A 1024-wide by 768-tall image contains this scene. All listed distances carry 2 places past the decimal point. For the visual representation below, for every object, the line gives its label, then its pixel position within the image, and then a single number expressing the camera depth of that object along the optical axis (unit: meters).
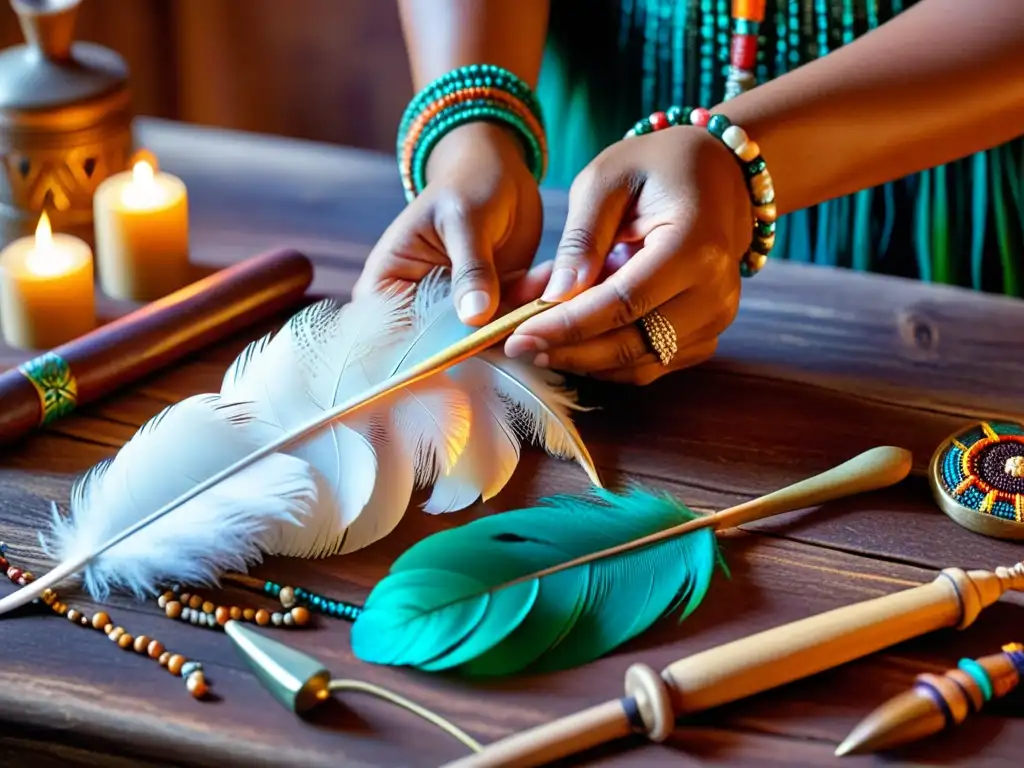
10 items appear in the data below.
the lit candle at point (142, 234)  1.05
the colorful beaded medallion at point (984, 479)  0.78
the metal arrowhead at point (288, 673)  0.63
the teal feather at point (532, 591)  0.68
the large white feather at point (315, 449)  0.75
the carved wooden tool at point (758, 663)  0.61
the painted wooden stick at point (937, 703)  0.63
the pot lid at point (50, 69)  1.04
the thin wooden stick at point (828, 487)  0.78
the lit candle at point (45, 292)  0.96
